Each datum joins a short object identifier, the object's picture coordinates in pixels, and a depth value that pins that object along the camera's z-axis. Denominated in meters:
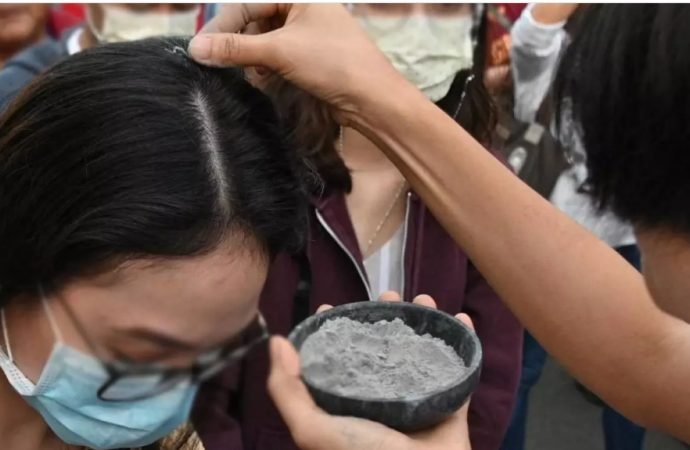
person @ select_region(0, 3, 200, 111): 1.26
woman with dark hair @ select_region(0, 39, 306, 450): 0.60
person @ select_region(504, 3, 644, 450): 1.33
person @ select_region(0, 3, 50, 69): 1.52
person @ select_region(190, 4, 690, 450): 0.59
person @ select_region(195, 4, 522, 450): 0.72
